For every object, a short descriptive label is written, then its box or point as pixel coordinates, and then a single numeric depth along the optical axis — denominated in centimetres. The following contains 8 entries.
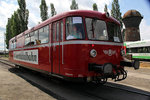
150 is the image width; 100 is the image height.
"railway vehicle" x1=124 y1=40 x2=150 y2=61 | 2228
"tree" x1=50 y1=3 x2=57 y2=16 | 4328
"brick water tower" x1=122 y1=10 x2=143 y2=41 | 3688
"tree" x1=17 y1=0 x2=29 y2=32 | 3722
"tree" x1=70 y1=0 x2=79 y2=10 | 4144
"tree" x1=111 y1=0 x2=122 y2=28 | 3691
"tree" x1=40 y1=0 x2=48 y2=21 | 4031
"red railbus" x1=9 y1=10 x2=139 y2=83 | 495
